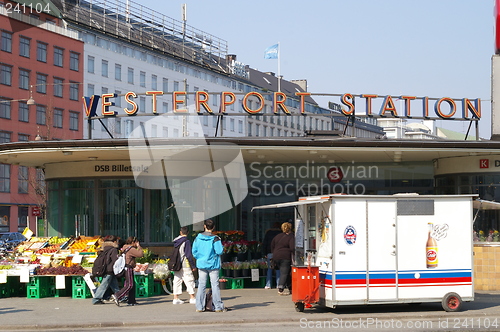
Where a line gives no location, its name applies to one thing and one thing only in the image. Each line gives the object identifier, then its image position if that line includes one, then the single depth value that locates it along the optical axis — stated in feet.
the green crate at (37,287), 60.75
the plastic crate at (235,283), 66.49
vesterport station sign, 73.72
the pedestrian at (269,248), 65.98
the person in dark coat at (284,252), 59.77
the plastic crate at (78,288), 60.13
